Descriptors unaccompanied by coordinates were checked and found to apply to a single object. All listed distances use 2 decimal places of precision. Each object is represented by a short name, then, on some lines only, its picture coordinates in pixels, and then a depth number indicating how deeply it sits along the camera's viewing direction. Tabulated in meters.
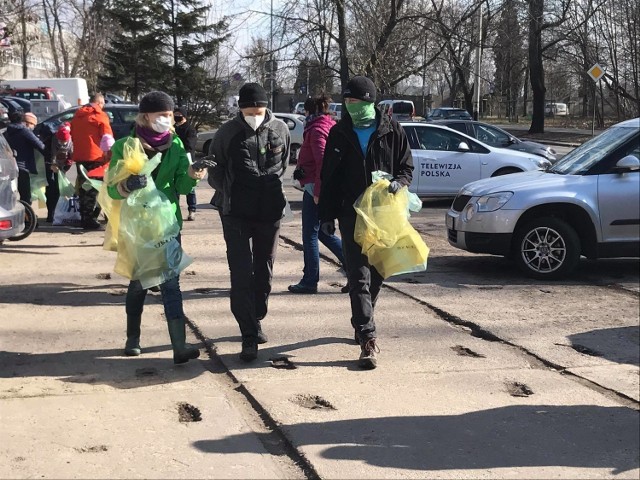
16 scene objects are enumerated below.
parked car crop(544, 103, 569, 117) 73.17
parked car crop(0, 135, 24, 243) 8.27
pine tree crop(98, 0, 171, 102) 34.44
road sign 28.45
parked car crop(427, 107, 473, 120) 38.41
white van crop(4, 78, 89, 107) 38.34
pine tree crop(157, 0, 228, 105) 34.16
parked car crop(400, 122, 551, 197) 14.52
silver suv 8.39
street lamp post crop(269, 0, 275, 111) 19.20
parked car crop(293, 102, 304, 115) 43.53
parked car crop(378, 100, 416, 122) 34.03
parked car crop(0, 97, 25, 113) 26.30
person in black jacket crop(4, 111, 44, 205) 11.66
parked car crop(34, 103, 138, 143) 20.23
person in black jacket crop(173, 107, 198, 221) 12.20
